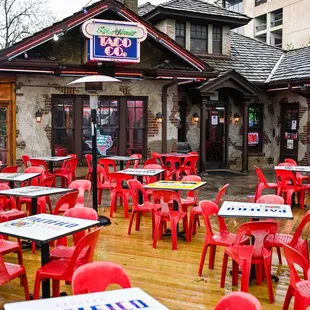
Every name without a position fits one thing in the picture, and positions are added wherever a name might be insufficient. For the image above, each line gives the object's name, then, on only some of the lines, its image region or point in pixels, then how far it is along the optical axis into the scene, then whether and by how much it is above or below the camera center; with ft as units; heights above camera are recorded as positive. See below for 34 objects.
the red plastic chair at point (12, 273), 13.60 -4.30
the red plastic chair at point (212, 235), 17.80 -4.18
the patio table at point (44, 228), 13.93 -3.15
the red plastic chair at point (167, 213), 21.94 -4.07
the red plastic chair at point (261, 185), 29.01 -3.59
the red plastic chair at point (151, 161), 35.17 -2.43
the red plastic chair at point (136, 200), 24.13 -3.73
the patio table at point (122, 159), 35.60 -2.26
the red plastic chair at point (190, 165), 38.57 -2.97
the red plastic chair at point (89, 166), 36.09 -2.85
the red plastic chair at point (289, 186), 29.96 -3.75
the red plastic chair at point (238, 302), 8.41 -3.17
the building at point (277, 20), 137.08 +35.04
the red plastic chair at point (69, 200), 20.19 -3.15
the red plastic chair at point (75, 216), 16.20 -3.22
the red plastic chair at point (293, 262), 12.34 -3.57
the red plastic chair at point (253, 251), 15.44 -4.26
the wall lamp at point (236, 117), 52.42 +1.40
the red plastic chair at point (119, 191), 27.68 -3.73
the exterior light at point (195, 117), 50.47 +1.30
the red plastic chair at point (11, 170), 29.67 -2.58
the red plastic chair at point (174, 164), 38.22 -3.08
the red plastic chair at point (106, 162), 35.24 -2.47
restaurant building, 38.93 +3.80
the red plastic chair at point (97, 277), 10.20 -3.32
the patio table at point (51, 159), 35.50 -2.27
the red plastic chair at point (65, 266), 13.71 -4.28
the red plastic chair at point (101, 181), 31.28 -3.61
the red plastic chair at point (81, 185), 24.44 -2.94
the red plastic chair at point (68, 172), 34.17 -3.13
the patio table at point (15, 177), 24.98 -2.64
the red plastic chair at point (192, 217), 23.21 -4.39
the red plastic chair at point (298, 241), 16.40 -4.17
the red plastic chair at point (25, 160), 36.26 -2.38
